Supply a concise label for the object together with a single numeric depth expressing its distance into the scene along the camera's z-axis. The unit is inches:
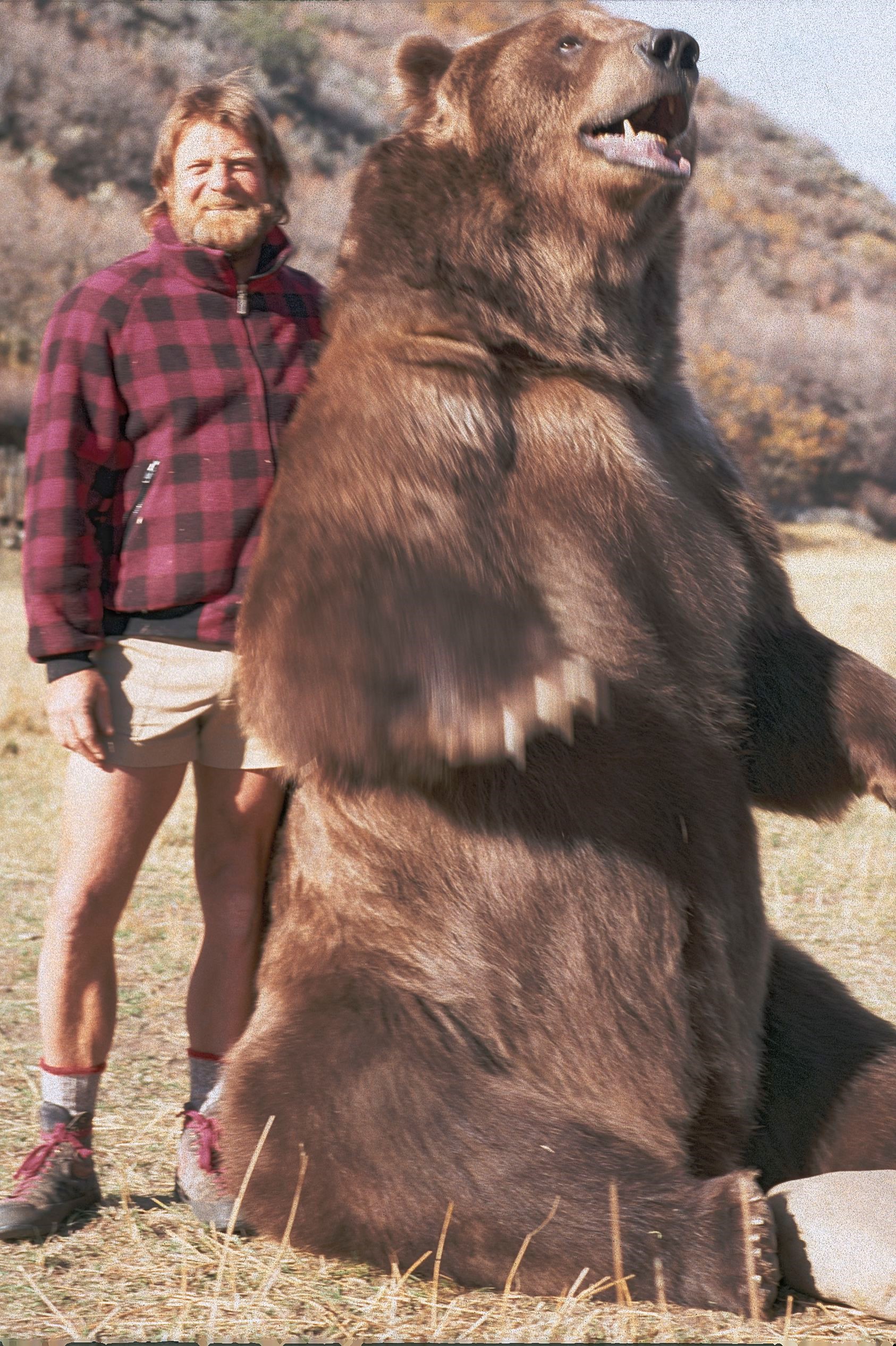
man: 109.7
